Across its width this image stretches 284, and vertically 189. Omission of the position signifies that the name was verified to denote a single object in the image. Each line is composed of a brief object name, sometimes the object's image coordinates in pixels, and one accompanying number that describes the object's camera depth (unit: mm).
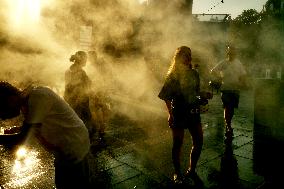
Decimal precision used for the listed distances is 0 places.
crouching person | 2250
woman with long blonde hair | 4320
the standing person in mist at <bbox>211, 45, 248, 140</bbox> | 6871
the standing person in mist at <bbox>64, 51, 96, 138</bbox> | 5551
